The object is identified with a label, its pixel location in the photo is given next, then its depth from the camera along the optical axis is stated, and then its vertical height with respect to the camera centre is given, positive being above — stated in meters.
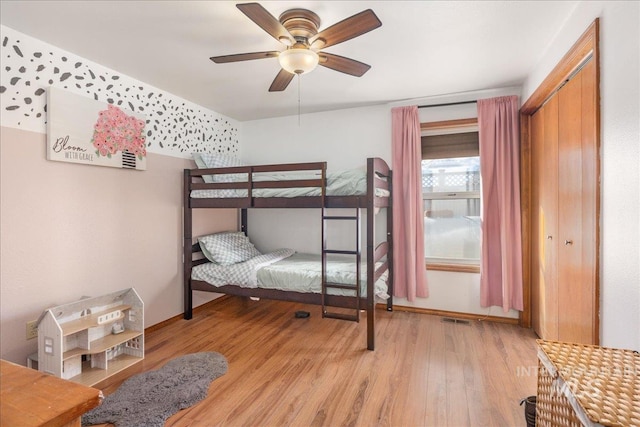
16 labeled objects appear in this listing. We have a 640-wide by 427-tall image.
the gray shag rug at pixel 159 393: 1.73 -1.18
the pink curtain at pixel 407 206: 3.29 +0.05
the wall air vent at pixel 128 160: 2.74 +0.49
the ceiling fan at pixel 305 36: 1.58 +1.01
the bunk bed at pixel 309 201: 2.60 +0.10
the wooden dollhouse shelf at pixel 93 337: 2.01 -0.95
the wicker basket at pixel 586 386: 0.72 -0.48
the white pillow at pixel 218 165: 3.10 +0.53
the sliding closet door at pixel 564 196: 1.73 +0.10
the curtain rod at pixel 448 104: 3.24 +1.18
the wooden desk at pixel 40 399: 0.58 -0.39
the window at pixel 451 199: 3.36 +0.13
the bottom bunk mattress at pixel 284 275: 2.74 -0.61
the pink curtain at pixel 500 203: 2.99 +0.07
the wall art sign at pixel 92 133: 2.26 +0.67
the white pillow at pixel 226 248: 3.29 -0.42
